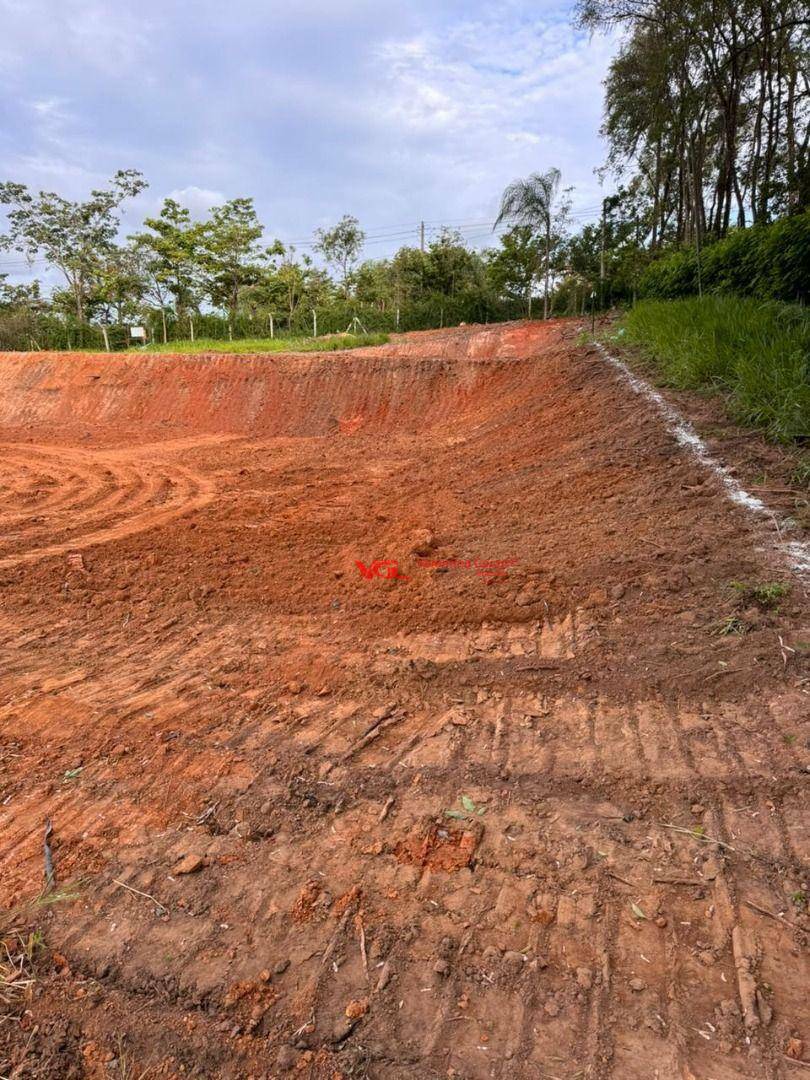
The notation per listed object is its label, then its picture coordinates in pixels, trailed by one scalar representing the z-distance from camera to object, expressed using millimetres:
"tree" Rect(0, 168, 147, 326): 25000
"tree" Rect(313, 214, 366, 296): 28516
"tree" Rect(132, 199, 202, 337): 24344
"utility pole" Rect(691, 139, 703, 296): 10997
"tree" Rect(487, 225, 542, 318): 21750
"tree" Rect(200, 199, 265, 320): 24672
